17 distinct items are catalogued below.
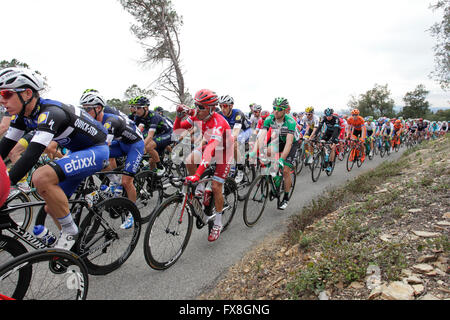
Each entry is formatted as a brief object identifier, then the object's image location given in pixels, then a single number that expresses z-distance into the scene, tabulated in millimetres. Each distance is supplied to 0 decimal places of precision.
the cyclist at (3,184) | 1905
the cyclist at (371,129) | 12931
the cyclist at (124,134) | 4160
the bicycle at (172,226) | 3064
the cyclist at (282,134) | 5277
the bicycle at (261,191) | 4688
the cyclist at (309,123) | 9062
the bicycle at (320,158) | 8305
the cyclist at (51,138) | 2418
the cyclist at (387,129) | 14617
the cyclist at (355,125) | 10703
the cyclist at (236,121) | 6484
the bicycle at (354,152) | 9859
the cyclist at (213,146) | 3690
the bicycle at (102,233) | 2961
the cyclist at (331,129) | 8664
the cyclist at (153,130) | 6135
